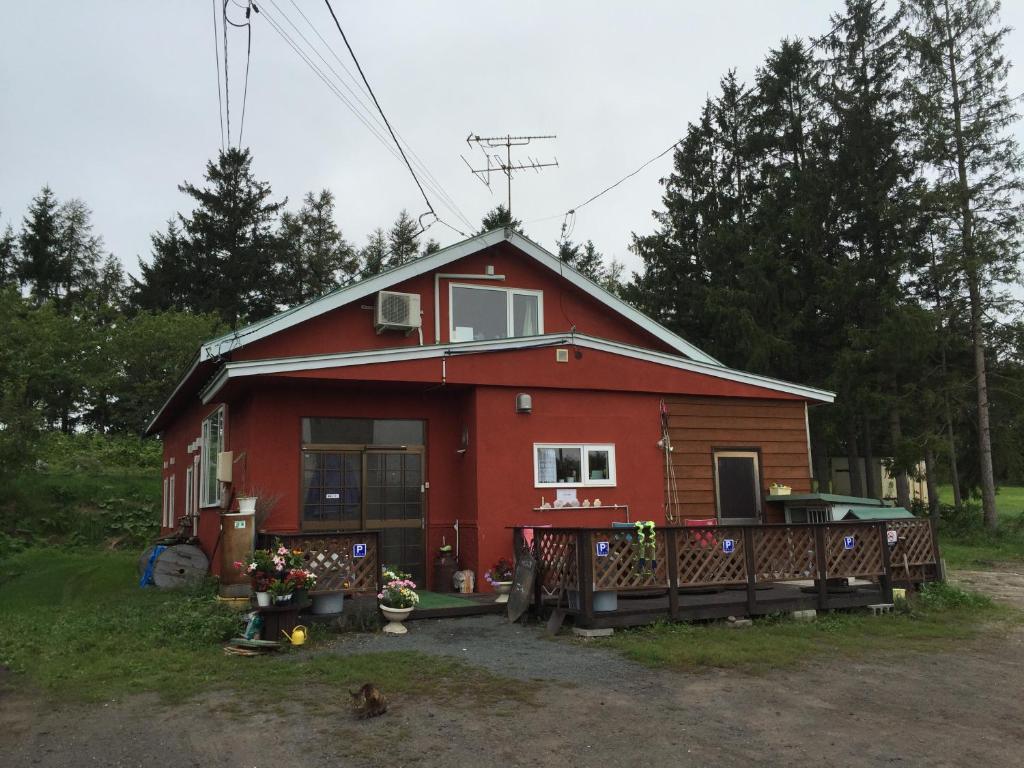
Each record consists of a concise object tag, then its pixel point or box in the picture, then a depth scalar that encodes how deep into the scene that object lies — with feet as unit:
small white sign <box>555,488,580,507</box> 35.06
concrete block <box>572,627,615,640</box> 25.48
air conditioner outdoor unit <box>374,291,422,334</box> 39.11
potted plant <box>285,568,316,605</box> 24.88
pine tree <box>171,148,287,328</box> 120.78
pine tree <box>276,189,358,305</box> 128.36
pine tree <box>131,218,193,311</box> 121.49
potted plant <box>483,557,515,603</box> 32.32
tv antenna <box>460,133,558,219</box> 44.86
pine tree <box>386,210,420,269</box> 138.21
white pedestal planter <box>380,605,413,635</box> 26.32
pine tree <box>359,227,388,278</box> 135.47
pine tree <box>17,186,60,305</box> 127.65
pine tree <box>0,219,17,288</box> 126.93
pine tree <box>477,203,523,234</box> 111.14
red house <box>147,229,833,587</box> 33.40
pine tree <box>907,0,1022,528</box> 63.98
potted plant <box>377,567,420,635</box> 26.73
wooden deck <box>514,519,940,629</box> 26.43
